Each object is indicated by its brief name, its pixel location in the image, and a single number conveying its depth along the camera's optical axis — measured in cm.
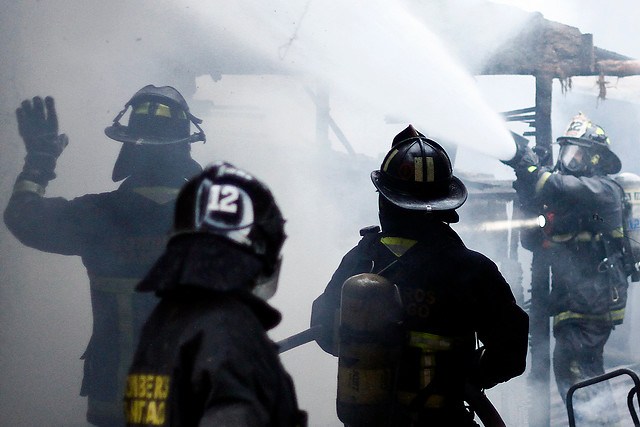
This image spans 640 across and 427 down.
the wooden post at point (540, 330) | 1117
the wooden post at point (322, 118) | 1212
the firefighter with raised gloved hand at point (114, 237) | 639
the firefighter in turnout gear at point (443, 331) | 423
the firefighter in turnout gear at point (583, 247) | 1015
